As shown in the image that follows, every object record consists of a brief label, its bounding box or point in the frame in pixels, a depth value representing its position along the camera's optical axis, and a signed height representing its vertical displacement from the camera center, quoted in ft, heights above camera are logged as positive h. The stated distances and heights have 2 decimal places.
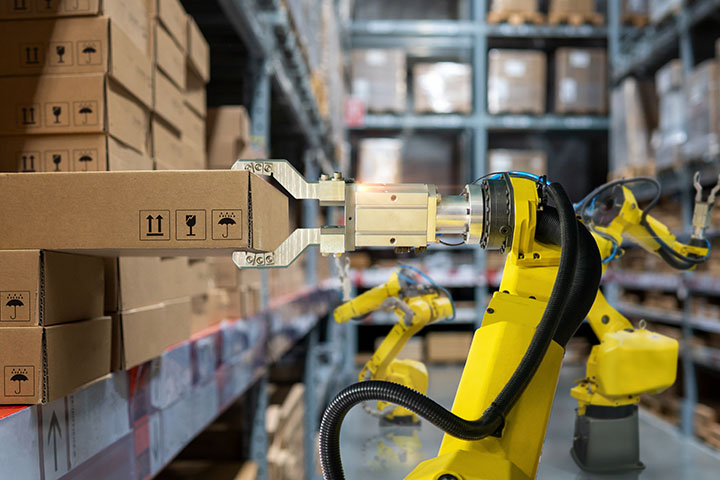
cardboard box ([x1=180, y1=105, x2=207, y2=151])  4.80 +1.01
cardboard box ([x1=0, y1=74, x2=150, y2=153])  3.17 +0.77
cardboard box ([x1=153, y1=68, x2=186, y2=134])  4.00 +1.04
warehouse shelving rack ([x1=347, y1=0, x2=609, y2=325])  19.62 +5.04
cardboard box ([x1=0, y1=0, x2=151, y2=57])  3.17 +1.33
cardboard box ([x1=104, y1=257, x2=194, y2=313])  3.12 -0.29
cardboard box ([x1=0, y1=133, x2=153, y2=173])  3.23 +0.50
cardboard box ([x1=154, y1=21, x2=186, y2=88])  4.04 +1.39
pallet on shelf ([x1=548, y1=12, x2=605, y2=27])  19.42 +7.69
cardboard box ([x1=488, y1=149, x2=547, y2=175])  18.80 +2.63
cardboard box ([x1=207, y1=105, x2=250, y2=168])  6.53 +1.22
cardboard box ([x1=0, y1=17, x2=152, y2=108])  3.18 +1.10
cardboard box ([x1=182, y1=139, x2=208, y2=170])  4.87 +0.75
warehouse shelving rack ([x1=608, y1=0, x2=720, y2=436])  13.43 -1.00
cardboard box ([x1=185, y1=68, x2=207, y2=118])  5.13 +1.40
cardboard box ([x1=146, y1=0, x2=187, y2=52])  4.03 +1.71
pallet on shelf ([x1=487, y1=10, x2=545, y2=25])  19.62 +7.83
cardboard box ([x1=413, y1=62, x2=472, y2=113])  19.62 +5.32
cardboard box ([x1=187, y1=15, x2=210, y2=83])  4.95 +1.74
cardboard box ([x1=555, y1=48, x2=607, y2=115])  19.47 +5.47
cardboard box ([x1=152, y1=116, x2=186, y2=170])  4.07 +0.71
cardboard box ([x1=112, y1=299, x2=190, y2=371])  3.11 -0.60
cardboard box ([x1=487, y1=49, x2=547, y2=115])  19.43 +5.48
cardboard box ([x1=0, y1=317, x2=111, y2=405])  2.36 -0.55
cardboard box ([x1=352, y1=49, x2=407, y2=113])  19.70 +5.65
